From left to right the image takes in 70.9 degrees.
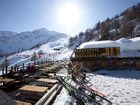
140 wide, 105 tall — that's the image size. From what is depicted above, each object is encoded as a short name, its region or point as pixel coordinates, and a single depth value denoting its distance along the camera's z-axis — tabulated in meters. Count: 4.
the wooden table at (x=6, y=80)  8.15
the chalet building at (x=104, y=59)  13.74
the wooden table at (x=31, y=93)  5.93
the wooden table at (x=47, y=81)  8.04
